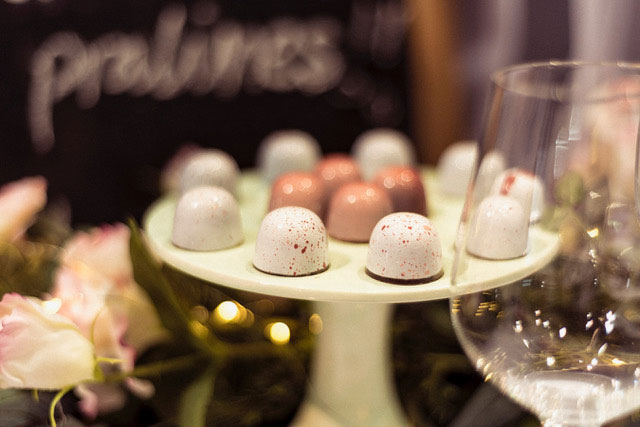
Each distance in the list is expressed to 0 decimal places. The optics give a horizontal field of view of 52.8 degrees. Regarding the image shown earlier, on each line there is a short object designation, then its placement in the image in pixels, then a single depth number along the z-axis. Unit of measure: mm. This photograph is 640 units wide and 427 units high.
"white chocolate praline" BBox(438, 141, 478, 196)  611
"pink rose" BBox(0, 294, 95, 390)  421
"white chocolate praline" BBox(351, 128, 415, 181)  654
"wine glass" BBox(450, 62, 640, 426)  357
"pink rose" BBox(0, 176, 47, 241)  565
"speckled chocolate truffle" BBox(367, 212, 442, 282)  421
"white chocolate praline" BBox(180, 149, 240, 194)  575
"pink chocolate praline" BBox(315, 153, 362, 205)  560
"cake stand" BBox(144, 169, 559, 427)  389
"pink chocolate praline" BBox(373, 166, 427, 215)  526
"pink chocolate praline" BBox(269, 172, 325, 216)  509
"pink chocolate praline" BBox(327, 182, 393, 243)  489
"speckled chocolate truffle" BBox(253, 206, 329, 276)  433
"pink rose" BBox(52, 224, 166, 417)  481
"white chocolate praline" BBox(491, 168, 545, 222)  367
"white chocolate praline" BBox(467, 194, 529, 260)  377
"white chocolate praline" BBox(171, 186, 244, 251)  477
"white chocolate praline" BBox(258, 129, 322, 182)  642
